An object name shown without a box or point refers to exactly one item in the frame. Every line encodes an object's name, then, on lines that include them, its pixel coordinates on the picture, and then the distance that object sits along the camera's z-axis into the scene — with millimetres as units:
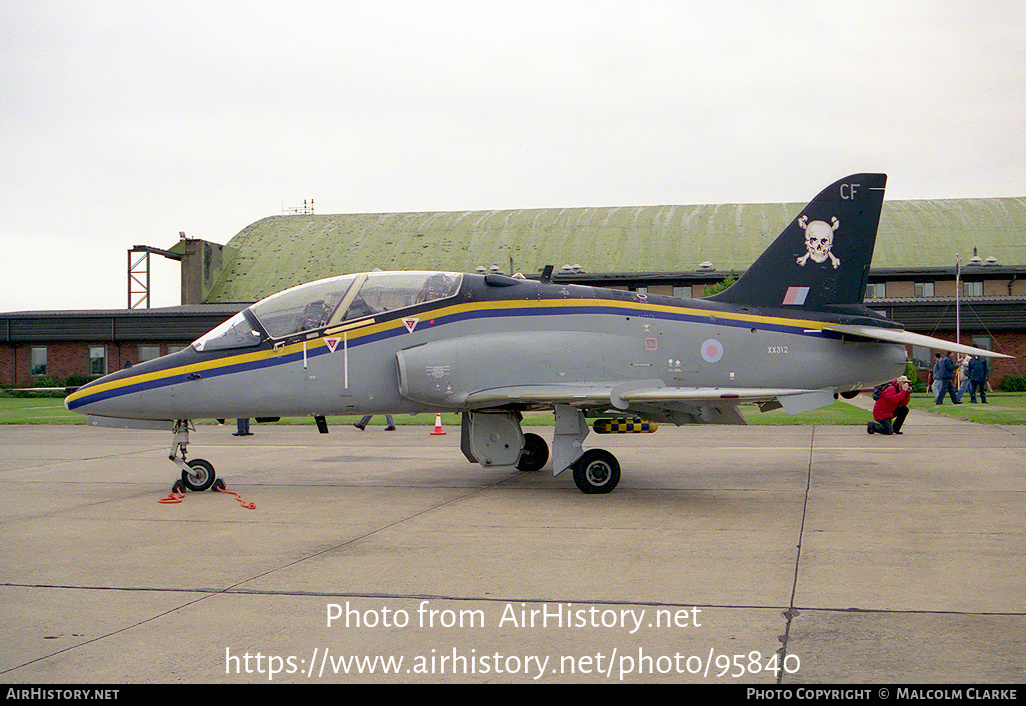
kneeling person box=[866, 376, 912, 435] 17469
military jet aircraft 9844
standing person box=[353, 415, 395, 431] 19428
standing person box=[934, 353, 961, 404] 27609
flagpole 36500
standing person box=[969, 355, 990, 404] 29469
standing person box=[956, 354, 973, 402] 30727
